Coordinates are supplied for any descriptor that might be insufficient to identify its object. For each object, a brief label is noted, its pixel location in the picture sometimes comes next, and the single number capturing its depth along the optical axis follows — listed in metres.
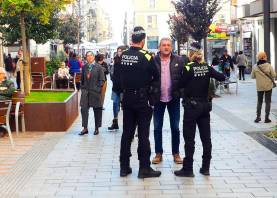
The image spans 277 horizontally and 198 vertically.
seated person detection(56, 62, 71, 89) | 16.34
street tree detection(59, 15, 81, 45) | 30.06
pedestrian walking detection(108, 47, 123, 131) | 8.92
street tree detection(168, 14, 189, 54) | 26.64
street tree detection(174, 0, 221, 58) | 18.00
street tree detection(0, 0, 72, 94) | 10.10
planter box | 8.67
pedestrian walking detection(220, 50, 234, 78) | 17.90
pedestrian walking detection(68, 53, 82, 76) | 17.95
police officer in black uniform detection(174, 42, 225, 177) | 5.57
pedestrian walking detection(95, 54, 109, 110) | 9.65
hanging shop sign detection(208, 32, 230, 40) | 33.72
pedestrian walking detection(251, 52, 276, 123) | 9.35
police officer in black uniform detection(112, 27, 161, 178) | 5.45
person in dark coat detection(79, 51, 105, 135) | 8.56
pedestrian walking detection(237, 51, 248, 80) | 21.52
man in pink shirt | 6.01
